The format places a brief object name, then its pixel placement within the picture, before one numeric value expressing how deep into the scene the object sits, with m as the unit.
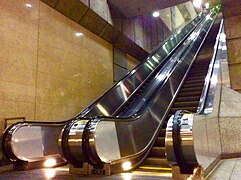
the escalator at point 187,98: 4.19
